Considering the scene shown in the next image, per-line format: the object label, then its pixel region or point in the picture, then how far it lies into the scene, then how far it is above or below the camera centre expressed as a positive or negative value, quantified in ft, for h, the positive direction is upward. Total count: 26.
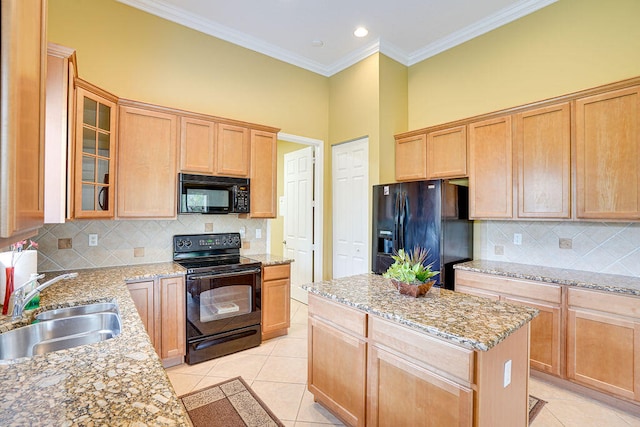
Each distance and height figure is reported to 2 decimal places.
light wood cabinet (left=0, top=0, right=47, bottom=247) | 1.92 +0.67
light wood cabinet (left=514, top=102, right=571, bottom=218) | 8.65 +1.61
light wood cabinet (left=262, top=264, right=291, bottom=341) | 10.82 -3.03
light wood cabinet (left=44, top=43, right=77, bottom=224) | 6.00 +1.77
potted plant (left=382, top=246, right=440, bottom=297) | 6.11 -1.25
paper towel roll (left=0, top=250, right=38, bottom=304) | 5.59 -0.98
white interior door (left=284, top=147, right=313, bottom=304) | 14.90 -0.04
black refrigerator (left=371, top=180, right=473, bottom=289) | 9.98 -0.24
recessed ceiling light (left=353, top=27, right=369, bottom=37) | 11.56 +6.96
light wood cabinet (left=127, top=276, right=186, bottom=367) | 8.41 -2.75
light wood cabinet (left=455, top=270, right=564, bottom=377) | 8.14 -2.59
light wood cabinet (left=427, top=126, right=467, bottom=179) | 10.87 +2.30
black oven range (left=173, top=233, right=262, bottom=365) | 9.21 -2.63
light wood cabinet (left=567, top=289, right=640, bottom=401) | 7.08 -3.00
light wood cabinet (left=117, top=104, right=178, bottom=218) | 8.87 +1.53
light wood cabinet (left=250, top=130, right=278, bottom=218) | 11.32 +1.53
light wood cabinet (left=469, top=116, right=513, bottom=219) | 9.75 +1.55
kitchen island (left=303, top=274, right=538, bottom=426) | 4.41 -2.34
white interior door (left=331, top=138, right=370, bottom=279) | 12.86 +0.37
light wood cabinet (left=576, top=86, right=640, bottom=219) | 7.60 +1.59
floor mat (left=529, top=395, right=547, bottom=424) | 7.22 -4.60
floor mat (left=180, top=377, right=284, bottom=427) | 6.95 -4.61
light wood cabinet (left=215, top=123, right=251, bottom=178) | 10.53 +2.24
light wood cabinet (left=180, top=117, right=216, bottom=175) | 9.86 +2.26
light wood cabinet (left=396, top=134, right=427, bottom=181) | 12.07 +2.34
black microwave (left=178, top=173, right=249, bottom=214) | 9.80 +0.69
